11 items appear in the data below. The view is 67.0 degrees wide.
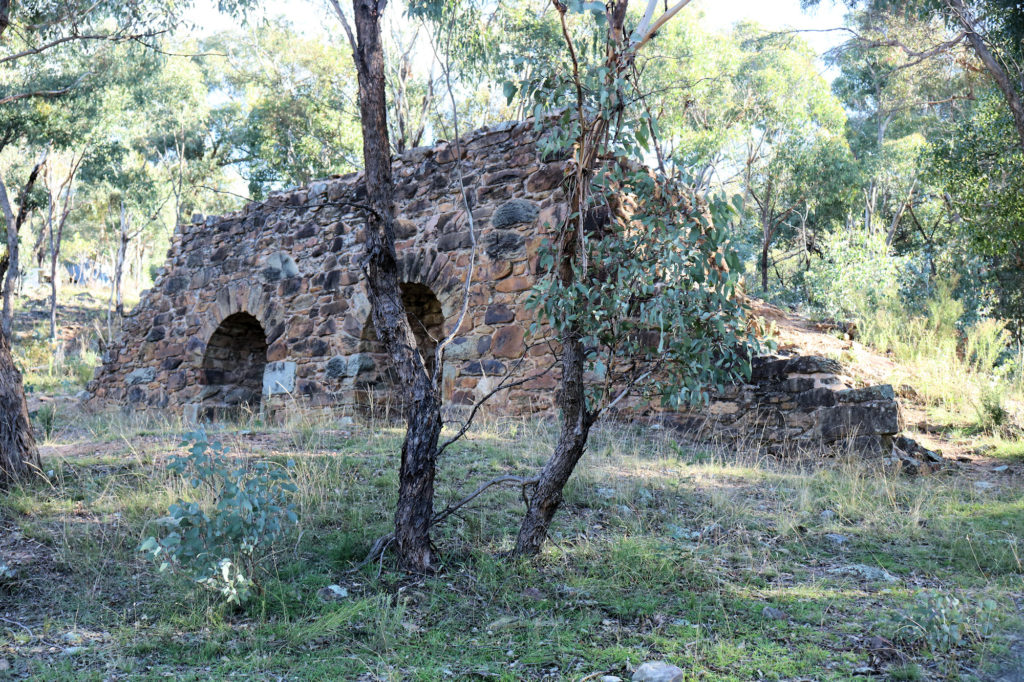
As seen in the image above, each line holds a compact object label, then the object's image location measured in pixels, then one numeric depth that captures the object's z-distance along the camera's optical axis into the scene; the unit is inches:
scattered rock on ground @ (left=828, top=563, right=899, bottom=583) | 155.5
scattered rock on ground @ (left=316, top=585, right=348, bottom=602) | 141.1
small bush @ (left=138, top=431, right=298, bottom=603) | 131.8
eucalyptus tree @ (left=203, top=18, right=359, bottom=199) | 781.9
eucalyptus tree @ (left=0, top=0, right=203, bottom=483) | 198.4
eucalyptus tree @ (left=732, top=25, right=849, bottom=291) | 719.7
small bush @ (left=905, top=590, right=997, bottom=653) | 118.1
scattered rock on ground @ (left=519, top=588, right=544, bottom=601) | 142.1
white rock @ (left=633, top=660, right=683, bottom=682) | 109.8
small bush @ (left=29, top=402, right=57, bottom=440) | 324.9
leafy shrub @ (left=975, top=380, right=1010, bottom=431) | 295.4
